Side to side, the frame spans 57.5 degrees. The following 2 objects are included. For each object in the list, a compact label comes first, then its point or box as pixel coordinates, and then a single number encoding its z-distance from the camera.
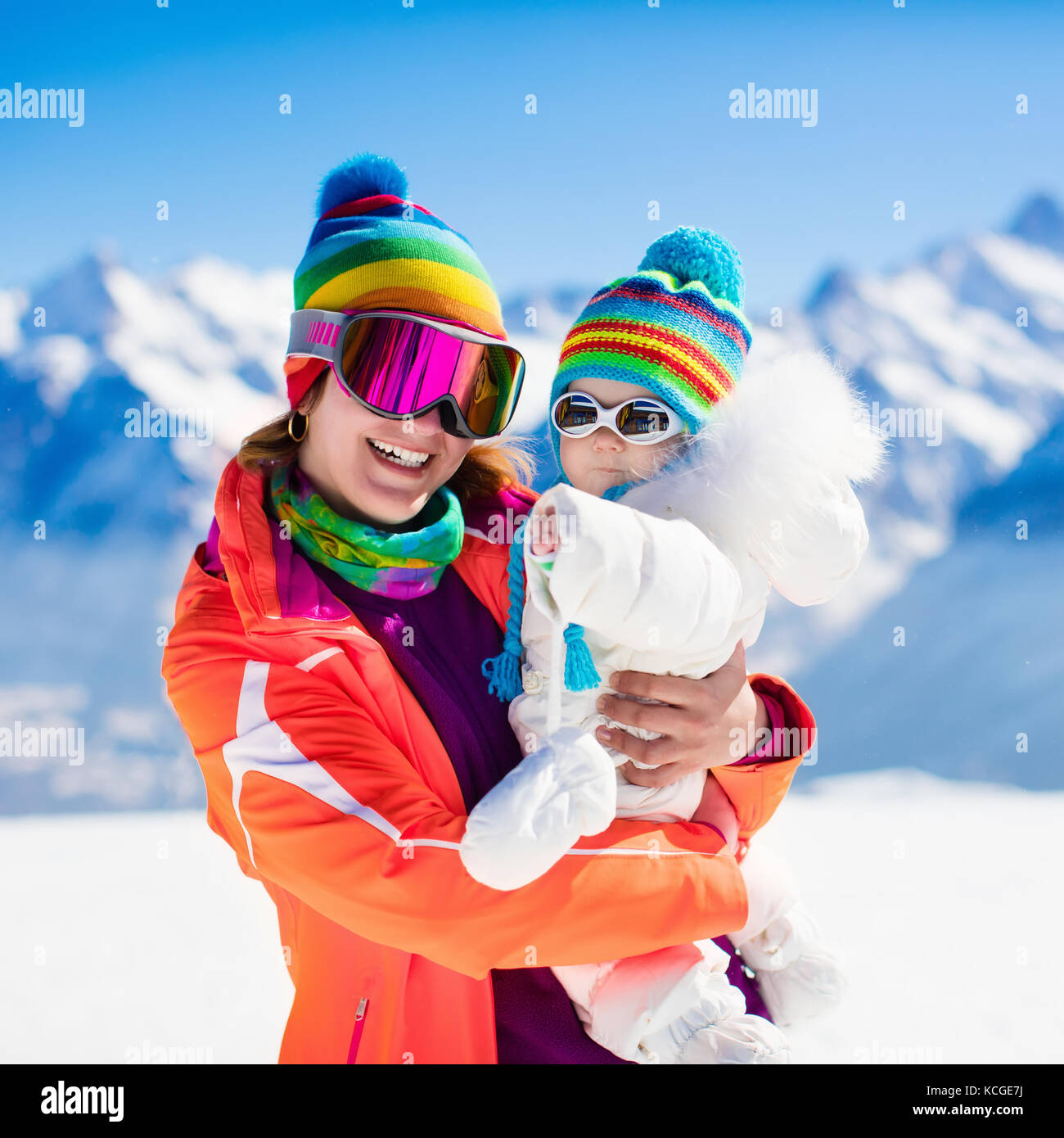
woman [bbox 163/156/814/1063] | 1.33
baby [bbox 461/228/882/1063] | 1.21
